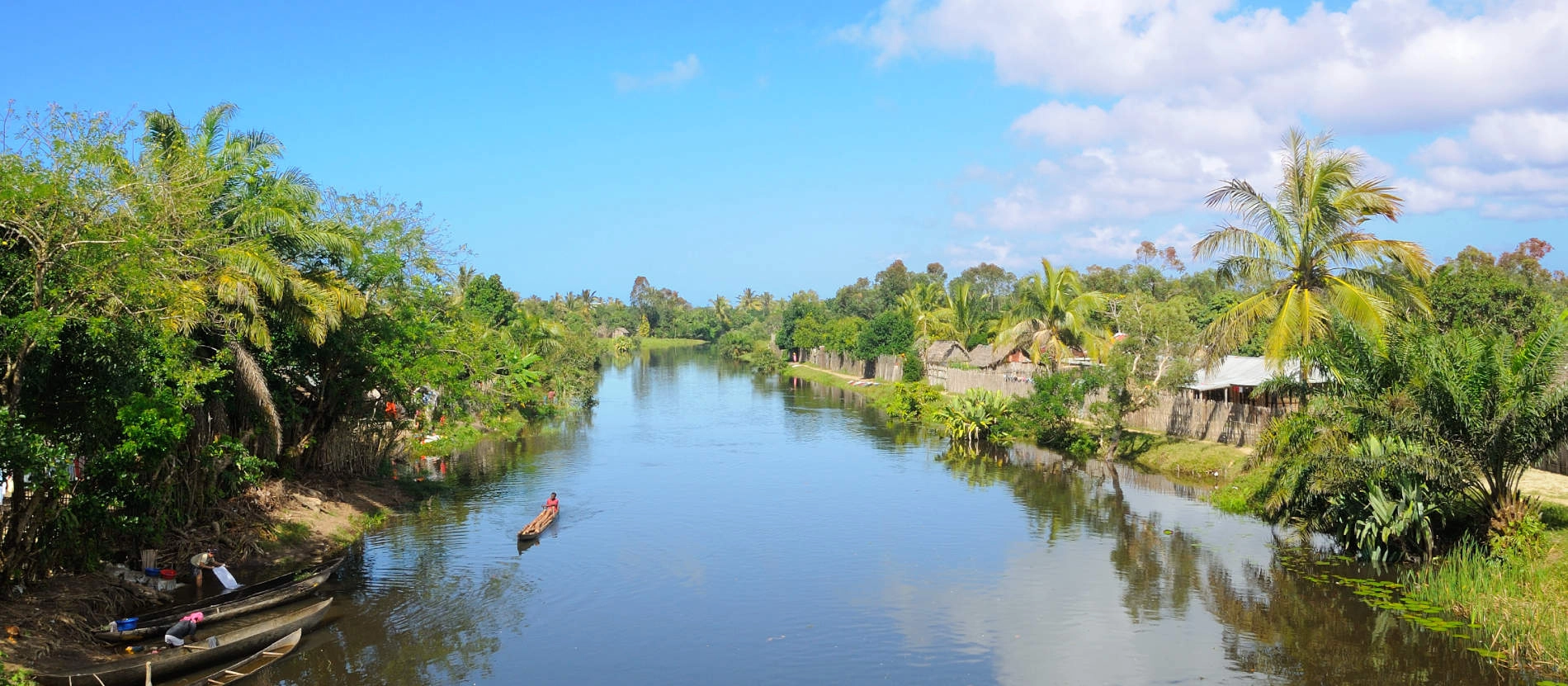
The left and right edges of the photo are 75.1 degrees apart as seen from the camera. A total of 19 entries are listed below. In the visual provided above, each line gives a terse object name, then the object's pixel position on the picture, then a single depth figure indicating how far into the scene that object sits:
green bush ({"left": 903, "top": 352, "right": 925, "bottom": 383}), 55.12
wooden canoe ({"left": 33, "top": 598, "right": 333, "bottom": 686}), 11.66
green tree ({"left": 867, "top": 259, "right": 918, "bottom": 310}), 102.12
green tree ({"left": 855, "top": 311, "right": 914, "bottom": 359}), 62.38
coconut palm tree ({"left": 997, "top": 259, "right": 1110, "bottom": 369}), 41.75
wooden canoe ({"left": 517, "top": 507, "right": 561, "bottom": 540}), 20.94
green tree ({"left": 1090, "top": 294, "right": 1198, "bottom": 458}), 29.81
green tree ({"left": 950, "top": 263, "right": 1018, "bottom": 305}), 113.50
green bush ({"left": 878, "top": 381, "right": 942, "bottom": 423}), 45.09
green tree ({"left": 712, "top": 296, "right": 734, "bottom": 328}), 150.04
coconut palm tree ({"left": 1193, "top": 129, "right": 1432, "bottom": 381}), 21.12
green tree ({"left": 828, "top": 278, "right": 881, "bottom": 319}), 103.31
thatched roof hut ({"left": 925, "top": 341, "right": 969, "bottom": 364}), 57.78
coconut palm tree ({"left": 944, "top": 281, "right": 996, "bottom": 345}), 61.28
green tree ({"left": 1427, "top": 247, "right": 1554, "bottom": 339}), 34.62
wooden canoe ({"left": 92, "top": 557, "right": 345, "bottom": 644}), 13.37
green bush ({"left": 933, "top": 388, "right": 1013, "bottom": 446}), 36.53
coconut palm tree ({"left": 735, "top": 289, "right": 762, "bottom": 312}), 171.25
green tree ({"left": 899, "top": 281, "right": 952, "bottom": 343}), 64.25
